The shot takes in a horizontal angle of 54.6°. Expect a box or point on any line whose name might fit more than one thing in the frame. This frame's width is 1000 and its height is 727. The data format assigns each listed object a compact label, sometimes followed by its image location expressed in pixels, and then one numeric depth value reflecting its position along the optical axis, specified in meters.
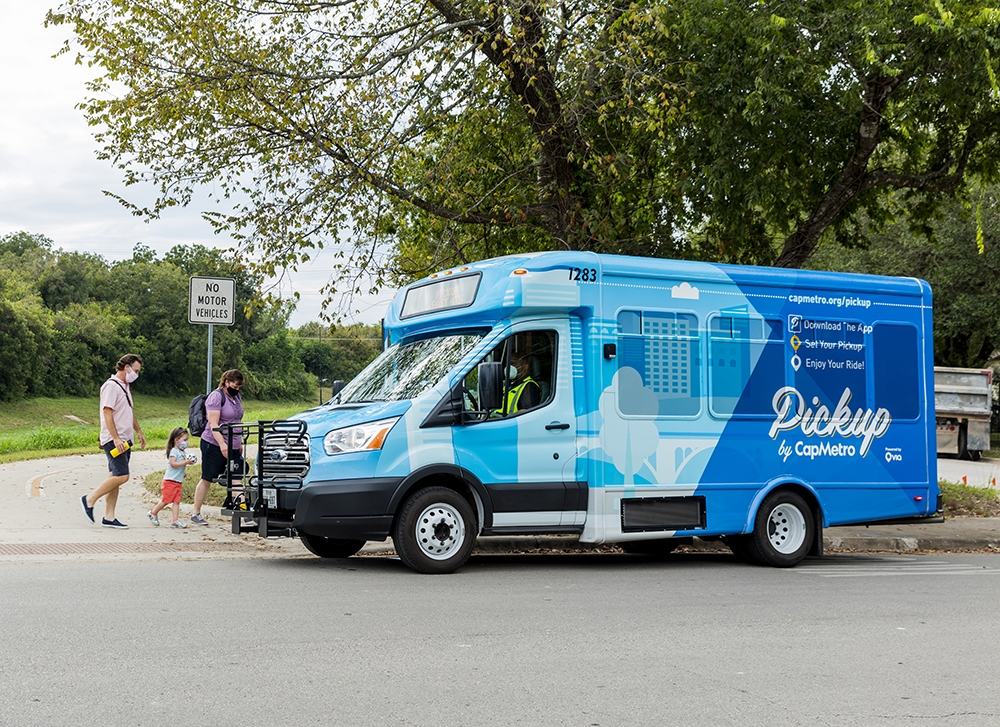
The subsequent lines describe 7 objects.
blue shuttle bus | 8.43
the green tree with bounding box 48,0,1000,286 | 11.80
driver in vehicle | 8.95
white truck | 27.20
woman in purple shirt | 10.80
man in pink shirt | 10.45
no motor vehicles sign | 12.66
